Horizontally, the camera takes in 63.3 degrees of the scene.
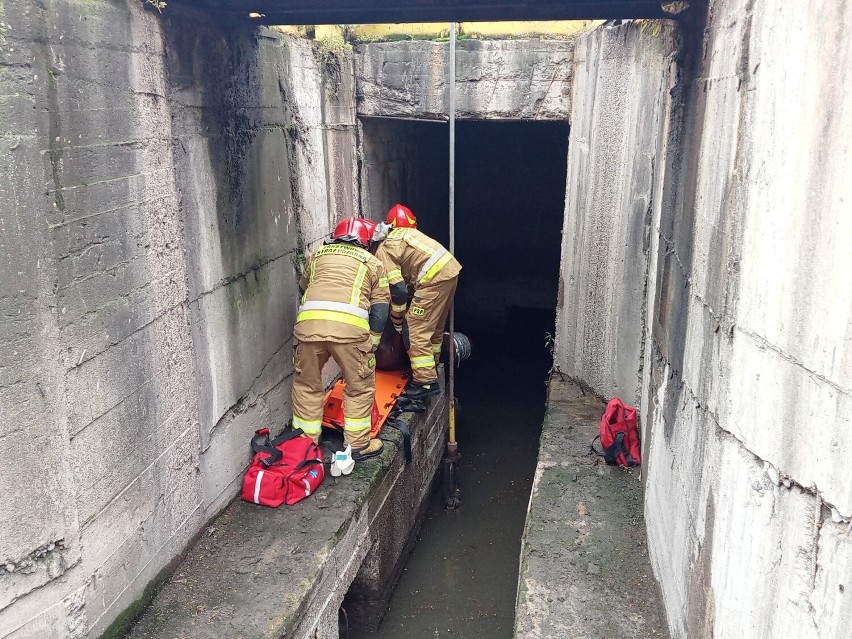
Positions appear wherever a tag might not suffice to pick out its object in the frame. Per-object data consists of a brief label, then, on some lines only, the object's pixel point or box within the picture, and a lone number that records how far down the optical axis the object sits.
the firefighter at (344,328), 4.79
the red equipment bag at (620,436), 4.99
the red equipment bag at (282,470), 4.58
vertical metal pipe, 5.94
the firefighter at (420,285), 5.75
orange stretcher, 5.42
